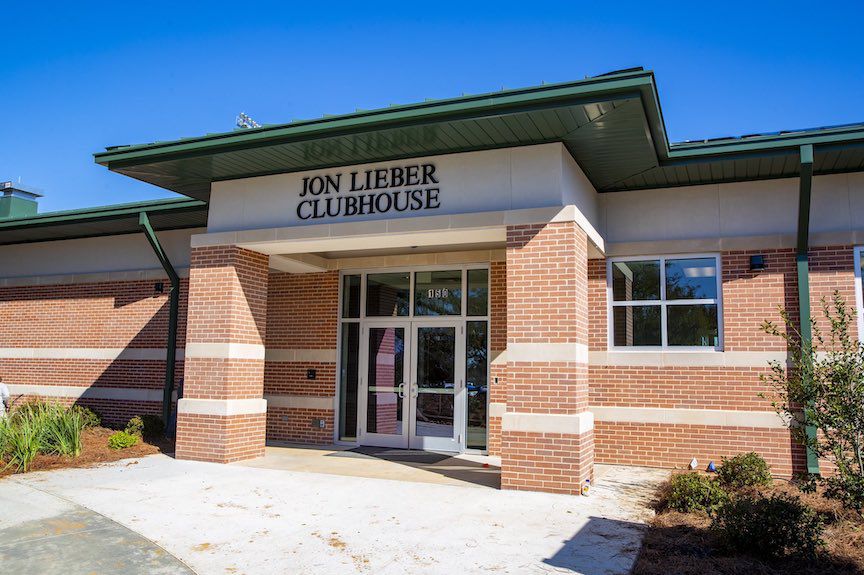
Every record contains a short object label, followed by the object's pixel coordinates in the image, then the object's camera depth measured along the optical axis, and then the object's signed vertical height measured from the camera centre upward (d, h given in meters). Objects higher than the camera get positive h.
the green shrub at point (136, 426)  12.46 -1.35
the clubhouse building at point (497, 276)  8.95 +1.35
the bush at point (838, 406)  5.90 -0.39
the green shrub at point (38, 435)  10.12 -1.29
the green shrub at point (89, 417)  13.32 -1.27
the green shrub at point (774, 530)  5.64 -1.41
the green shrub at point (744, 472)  8.69 -1.44
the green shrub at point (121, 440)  11.68 -1.50
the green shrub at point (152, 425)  13.11 -1.39
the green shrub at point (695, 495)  7.32 -1.47
